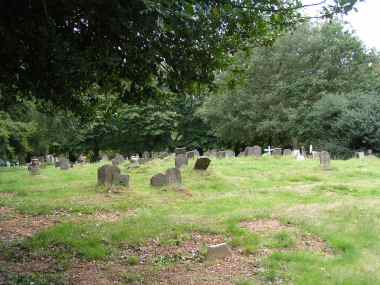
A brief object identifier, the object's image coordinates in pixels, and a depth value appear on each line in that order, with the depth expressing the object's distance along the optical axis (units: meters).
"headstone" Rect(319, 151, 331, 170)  20.67
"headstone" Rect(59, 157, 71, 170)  25.62
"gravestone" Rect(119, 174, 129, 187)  15.07
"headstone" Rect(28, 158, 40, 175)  22.06
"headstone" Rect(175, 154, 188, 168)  19.80
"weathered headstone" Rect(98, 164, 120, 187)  15.03
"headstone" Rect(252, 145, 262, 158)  29.30
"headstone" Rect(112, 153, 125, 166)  25.85
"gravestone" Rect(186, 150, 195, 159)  26.41
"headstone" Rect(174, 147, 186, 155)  26.35
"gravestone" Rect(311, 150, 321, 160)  27.30
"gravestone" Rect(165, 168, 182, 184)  15.20
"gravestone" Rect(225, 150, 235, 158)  29.83
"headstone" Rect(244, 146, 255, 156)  30.02
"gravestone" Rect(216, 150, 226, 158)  30.48
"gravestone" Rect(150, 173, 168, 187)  15.25
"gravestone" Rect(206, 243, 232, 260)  7.68
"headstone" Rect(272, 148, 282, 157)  29.15
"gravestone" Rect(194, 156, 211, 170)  18.22
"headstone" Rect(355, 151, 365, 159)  28.18
